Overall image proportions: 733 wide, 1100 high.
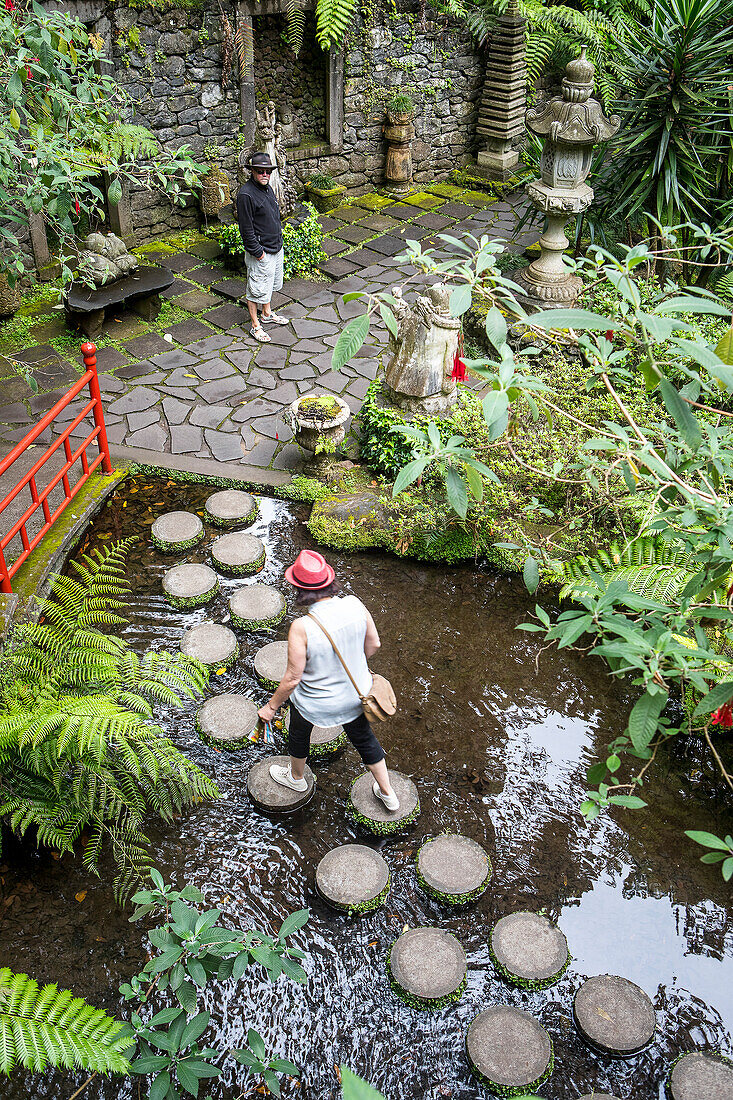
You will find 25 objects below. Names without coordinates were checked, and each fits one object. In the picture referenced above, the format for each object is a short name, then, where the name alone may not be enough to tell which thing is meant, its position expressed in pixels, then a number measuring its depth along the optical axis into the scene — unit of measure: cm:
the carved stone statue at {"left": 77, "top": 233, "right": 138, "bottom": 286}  843
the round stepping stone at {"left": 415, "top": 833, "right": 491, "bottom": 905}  440
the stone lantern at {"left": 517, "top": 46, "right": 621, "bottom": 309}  799
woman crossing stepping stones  416
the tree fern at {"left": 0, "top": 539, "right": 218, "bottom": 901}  422
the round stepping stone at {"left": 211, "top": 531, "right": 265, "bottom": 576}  629
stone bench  848
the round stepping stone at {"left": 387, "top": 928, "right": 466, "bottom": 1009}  400
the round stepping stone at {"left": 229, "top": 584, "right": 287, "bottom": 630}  584
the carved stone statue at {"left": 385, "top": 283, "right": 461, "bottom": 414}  691
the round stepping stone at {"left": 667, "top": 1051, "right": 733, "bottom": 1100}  372
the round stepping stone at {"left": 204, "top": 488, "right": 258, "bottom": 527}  671
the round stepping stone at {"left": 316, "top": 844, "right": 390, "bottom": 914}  432
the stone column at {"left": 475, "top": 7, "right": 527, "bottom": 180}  1272
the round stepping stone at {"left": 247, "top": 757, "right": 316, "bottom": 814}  475
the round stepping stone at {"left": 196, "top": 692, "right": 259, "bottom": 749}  509
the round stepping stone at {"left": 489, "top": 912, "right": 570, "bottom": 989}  409
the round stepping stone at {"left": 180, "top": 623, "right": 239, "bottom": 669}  554
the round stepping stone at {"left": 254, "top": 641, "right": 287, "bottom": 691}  544
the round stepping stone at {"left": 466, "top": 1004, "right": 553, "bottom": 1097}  371
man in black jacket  828
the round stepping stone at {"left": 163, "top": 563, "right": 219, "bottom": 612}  598
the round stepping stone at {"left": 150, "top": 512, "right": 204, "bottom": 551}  642
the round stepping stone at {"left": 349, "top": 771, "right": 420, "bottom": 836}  470
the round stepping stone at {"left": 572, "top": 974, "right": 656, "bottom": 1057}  388
